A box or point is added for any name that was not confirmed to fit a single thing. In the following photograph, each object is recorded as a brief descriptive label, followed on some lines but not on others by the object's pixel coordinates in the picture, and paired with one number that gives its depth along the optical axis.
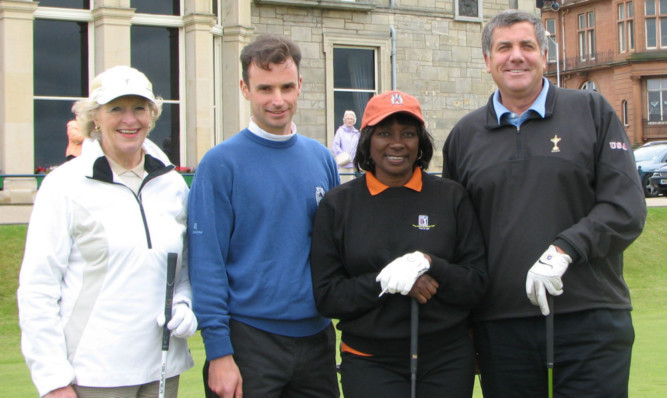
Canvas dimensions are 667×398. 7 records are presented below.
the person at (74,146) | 9.51
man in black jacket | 3.59
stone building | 13.76
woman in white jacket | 3.37
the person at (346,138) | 16.09
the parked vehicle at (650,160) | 22.75
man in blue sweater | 3.62
